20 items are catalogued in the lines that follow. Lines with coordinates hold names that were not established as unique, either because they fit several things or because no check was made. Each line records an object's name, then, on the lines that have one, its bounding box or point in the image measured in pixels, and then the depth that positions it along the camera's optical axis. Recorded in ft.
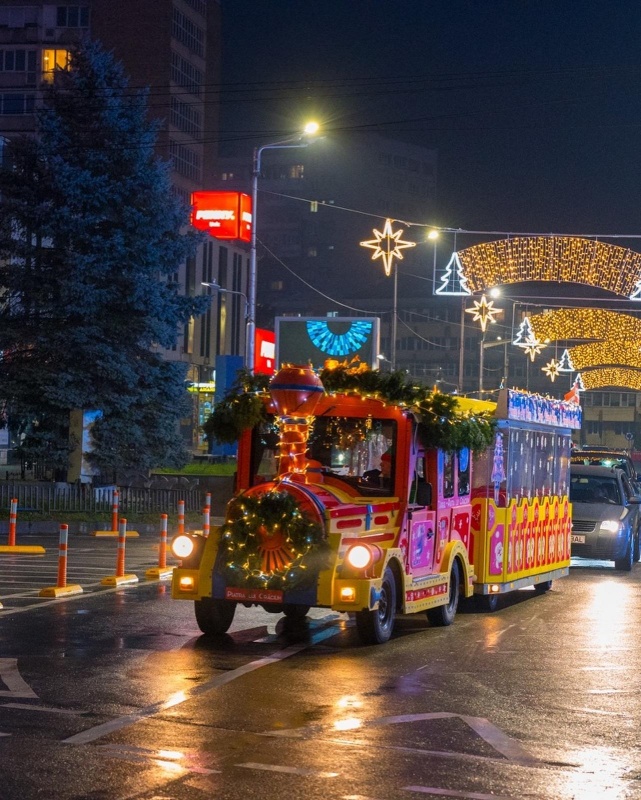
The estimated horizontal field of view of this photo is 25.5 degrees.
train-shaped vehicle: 42.65
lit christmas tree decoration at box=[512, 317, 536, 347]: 166.09
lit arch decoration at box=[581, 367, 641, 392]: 237.66
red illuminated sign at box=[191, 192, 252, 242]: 238.07
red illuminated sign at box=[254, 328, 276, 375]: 166.37
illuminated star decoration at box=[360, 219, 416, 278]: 123.54
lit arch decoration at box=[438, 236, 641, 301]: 113.70
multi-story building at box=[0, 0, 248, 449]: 293.64
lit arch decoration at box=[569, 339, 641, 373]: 182.34
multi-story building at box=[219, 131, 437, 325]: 467.11
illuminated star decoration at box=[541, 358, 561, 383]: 207.86
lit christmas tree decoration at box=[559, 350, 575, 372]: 206.79
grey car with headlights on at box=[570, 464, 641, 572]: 79.82
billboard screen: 136.56
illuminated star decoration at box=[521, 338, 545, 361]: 166.07
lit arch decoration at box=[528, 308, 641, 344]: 165.89
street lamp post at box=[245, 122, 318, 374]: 122.11
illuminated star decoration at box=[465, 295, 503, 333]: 163.84
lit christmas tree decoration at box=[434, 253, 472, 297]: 125.80
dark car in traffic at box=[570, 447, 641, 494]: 98.22
